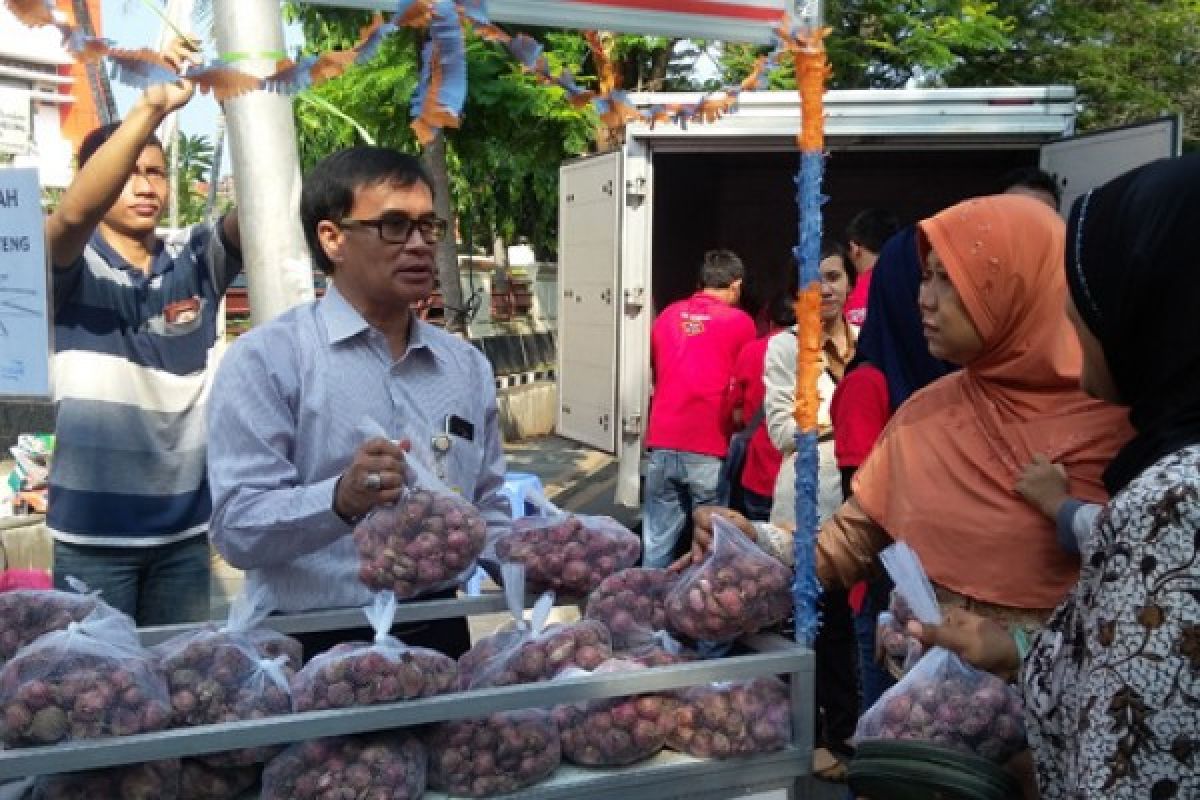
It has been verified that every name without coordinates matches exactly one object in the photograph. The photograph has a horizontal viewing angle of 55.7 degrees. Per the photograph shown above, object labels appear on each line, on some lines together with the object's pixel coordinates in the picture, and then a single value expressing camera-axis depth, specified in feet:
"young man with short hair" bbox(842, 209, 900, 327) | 15.69
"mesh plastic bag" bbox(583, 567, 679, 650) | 6.74
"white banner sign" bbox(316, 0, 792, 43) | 6.53
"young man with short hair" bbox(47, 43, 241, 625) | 9.49
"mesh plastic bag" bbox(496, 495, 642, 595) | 7.23
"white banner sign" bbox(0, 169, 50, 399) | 7.66
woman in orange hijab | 6.54
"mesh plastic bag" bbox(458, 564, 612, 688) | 6.02
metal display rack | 4.82
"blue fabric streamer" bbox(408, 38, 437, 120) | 6.36
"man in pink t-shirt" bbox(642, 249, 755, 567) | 18.79
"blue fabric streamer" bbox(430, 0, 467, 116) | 6.13
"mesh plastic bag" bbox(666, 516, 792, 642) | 6.50
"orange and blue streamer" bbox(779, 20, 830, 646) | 6.53
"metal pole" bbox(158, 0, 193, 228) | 6.59
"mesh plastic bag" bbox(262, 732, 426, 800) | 5.23
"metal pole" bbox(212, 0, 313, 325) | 10.53
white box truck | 21.25
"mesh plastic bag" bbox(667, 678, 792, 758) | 5.99
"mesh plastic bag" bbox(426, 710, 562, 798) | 5.52
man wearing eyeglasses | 6.59
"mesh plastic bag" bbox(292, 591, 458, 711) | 5.34
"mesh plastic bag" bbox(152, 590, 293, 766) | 5.36
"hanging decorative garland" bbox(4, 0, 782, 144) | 5.81
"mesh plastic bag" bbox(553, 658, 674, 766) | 5.78
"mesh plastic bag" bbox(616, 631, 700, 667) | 6.37
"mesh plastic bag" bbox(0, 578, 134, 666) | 5.98
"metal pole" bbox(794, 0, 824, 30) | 6.84
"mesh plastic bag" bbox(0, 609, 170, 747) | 4.93
